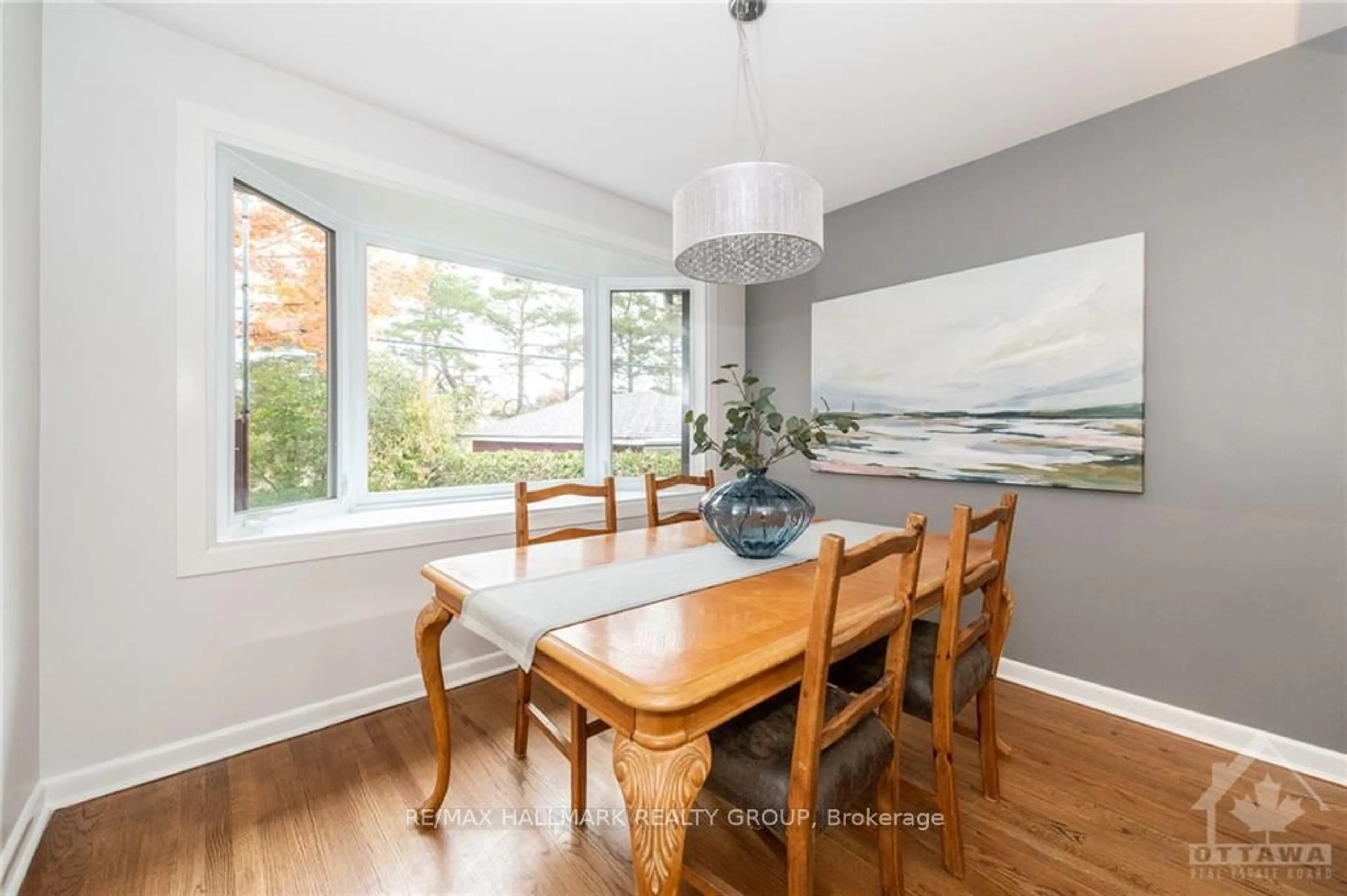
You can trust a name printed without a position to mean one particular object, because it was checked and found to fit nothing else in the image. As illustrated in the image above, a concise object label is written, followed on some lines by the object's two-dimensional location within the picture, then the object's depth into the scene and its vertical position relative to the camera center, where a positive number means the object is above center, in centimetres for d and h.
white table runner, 116 -38
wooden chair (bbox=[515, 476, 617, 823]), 154 -84
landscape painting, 213 +35
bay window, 212 +43
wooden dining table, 88 -41
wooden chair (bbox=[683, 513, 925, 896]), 96 -65
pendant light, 141 +64
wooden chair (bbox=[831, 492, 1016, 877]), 132 -63
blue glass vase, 163 -22
